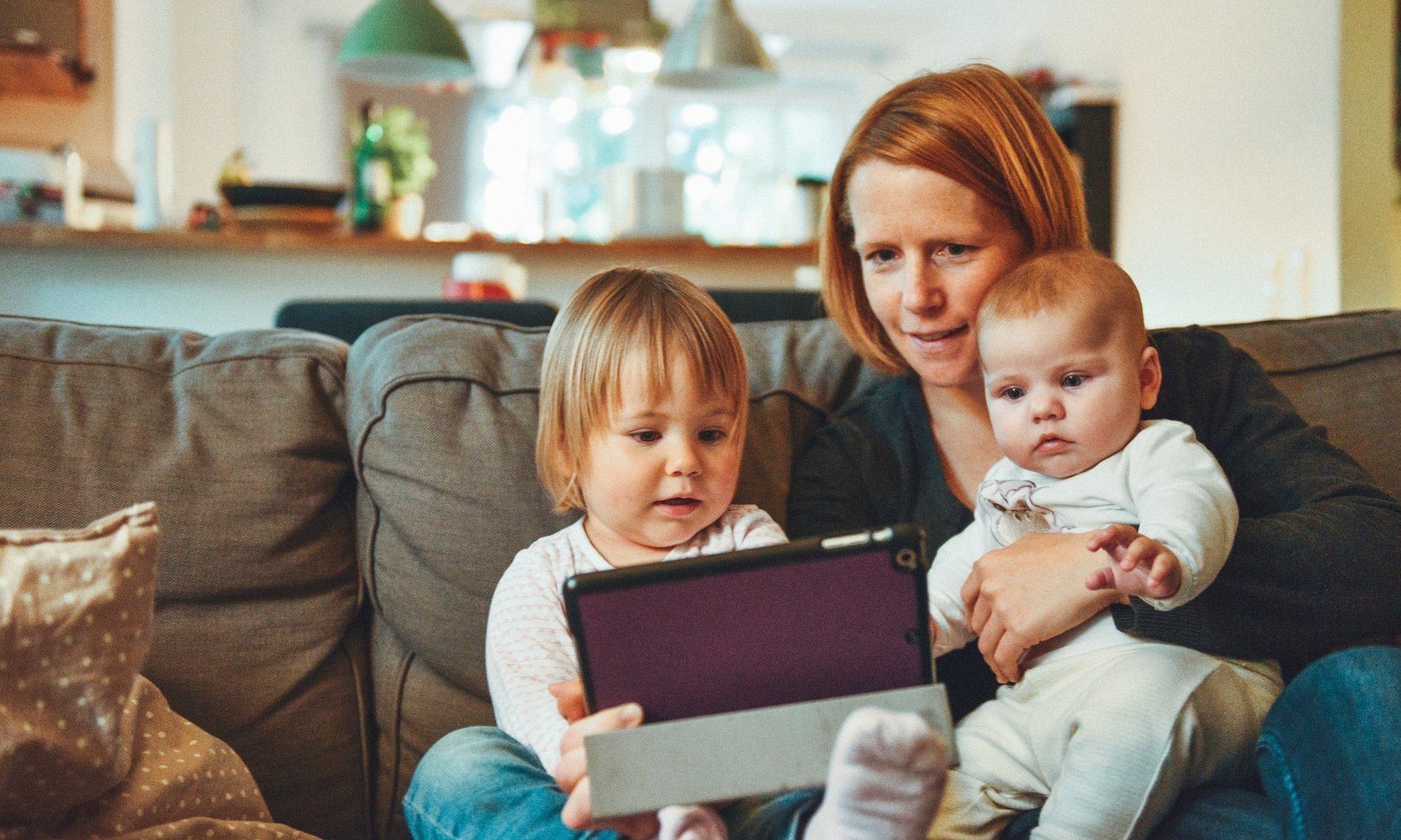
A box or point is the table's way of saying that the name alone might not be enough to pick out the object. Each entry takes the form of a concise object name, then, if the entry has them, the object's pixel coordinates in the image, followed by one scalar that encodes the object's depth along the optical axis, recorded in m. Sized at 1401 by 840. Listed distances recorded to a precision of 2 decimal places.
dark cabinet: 5.27
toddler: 1.15
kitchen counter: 3.47
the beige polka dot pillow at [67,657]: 0.96
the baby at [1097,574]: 0.98
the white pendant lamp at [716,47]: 4.21
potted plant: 3.99
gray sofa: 1.29
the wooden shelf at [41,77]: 4.96
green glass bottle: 3.88
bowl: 3.52
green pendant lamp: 3.88
